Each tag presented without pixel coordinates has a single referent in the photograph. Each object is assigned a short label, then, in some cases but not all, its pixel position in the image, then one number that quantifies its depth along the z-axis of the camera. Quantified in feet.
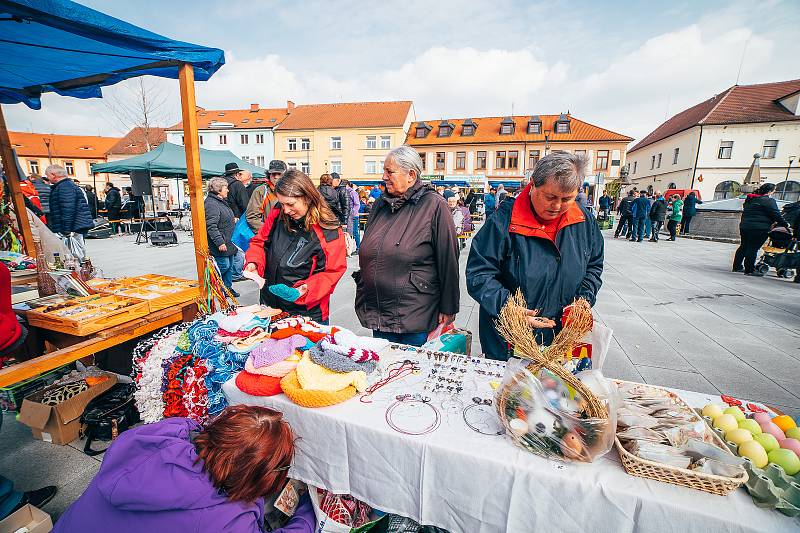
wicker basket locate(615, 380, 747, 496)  3.27
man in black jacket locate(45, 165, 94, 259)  19.53
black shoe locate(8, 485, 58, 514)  6.46
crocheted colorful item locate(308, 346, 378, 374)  5.36
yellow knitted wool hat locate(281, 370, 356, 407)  4.80
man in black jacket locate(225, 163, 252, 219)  20.76
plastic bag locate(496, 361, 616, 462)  3.64
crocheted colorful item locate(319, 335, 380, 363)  5.69
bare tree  56.90
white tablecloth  3.32
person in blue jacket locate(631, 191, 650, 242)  41.16
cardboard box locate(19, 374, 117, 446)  7.93
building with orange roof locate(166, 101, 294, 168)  119.65
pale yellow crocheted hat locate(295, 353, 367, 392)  4.95
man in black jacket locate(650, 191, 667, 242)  42.55
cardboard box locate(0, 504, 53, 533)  5.49
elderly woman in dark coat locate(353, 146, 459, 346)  7.47
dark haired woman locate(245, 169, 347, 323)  8.10
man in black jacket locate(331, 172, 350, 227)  25.54
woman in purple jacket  3.36
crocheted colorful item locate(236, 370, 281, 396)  5.26
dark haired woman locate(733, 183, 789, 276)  22.93
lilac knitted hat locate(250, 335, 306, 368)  5.60
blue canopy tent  6.81
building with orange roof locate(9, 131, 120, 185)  143.64
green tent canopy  35.14
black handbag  8.09
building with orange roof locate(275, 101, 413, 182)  112.27
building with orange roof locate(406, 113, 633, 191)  100.53
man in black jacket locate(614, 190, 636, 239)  44.37
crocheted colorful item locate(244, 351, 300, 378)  5.38
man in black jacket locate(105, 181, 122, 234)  44.12
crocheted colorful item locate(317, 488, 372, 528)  5.03
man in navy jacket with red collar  6.20
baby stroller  22.56
